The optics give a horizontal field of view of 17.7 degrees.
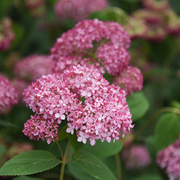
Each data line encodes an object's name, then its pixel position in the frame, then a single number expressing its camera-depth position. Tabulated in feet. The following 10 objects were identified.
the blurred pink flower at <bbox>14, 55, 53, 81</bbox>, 3.14
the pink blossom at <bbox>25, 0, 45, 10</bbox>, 3.61
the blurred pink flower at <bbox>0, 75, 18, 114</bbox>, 2.36
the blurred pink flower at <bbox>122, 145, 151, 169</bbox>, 3.46
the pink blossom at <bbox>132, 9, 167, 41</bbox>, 3.50
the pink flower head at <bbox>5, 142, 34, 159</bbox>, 2.60
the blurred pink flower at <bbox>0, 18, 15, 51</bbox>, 3.06
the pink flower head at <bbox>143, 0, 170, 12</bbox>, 3.74
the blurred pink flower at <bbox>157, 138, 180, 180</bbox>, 2.64
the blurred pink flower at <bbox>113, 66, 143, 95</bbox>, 2.31
